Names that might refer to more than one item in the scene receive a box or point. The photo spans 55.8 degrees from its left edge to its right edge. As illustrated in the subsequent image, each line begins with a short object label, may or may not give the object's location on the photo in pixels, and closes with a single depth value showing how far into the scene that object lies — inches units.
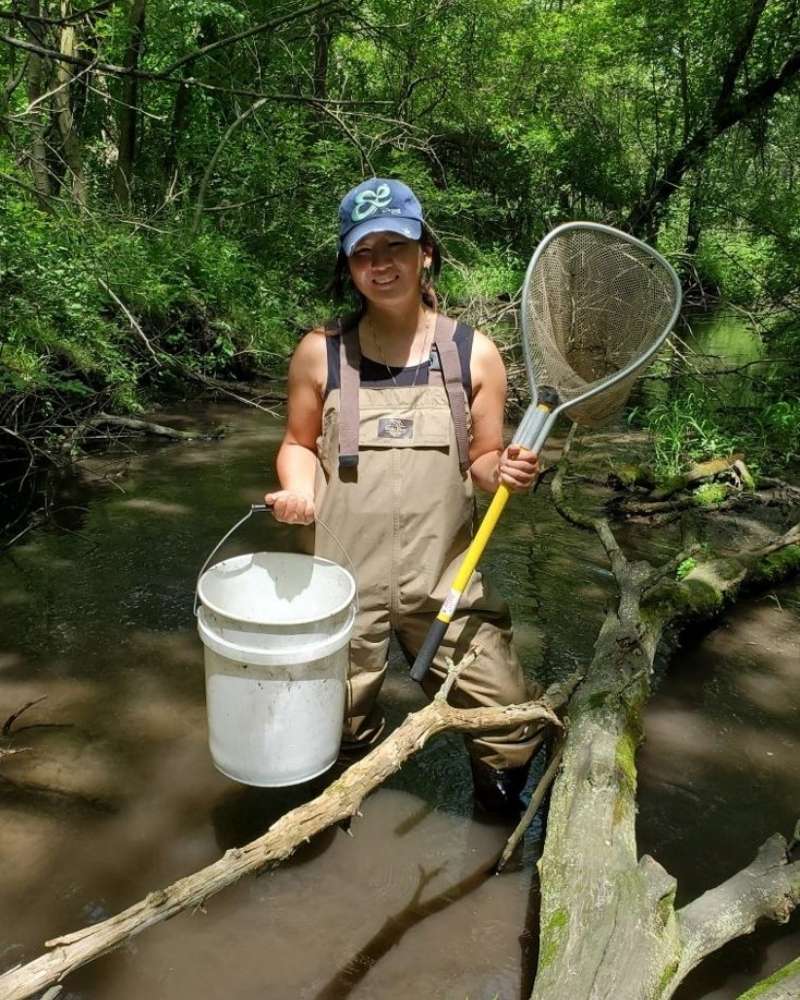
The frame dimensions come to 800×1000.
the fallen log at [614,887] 59.6
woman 82.5
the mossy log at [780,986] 59.3
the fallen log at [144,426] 236.7
